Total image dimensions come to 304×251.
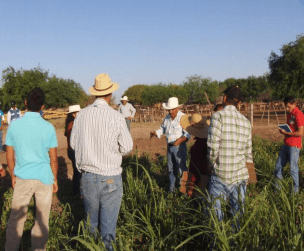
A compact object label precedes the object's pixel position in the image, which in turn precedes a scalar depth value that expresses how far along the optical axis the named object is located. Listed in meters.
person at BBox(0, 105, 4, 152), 8.12
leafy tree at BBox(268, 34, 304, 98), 23.84
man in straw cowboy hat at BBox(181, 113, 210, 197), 3.55
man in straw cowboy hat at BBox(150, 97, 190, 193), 4.81
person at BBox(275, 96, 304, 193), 4.44
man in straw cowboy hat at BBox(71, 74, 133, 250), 2.49
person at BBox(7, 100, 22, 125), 9.49
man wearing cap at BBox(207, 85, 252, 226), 2.65
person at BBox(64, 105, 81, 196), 4.95
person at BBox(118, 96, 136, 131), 10.55
